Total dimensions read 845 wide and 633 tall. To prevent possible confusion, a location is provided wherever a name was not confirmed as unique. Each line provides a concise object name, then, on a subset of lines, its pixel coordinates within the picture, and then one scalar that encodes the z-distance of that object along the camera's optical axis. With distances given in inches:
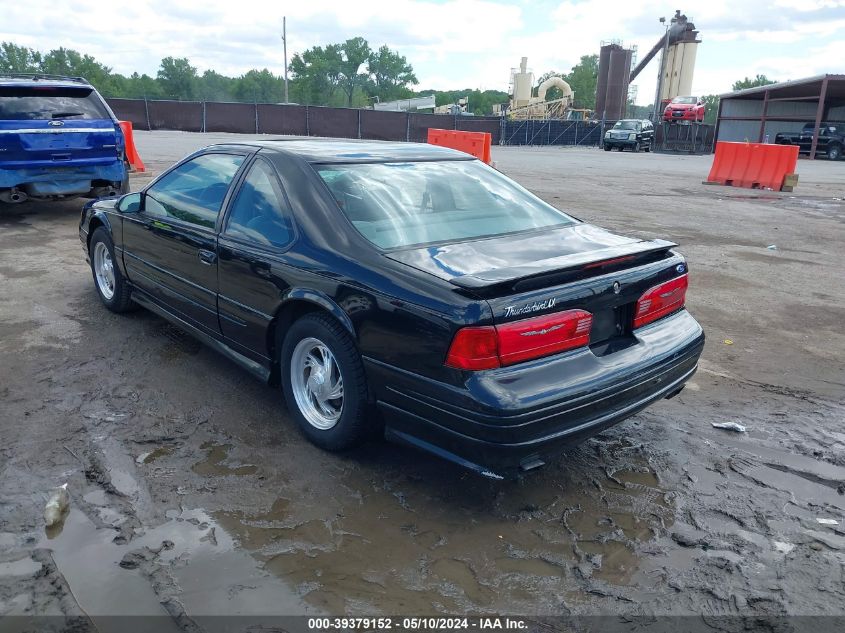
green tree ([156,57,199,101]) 3983.8
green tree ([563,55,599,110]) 4276.6
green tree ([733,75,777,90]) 4465.1
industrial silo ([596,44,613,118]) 2571.4
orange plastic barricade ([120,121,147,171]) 544.3
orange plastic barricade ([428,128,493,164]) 649.0
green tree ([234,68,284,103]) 4495.6
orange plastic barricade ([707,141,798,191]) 661.3
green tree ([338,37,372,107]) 4402.1
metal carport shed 1531.7
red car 1584.6
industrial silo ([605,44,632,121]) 2549.2
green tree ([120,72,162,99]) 3843.5
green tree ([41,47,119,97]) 3659.0
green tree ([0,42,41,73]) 4082.2
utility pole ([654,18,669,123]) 1765.7
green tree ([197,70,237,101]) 4283.2
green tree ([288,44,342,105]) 4224.2
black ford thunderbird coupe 111.0
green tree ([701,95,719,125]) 4694.6
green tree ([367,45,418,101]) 4480.8
